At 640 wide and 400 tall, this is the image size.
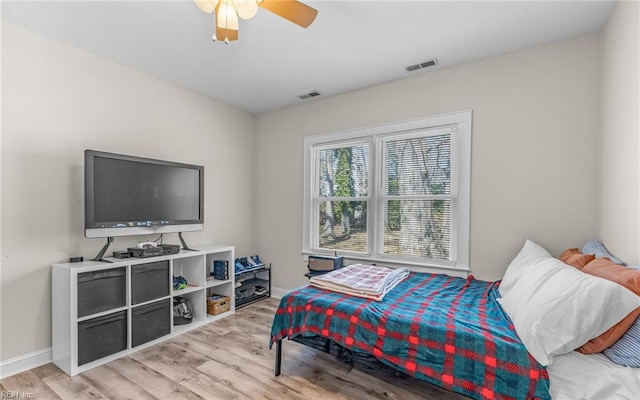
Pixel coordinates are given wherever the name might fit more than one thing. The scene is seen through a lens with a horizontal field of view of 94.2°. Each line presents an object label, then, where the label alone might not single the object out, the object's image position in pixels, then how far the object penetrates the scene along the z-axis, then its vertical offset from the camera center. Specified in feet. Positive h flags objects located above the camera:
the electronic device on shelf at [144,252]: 8.77 -1.67
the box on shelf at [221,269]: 11.35 -2.80
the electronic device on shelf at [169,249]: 9.39 -1.71
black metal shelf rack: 12.12 -3.79
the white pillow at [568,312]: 4.08 -1.64
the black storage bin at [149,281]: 8.44 -2.53
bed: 4.17 -2.37
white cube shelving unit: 7.32 -3.10
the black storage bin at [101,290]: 7.45 -2.50
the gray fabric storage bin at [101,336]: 7.43 -3.69
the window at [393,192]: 9.53 +0.22
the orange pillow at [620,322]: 4.10 -1.62
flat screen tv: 8.11 +0.00
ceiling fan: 5.25 +3.39
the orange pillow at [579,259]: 5.97 -1.24
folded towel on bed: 7.00 -2.16
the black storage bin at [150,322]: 8.43 -3.73
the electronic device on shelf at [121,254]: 8.81 -1.76
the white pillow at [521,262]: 6.71 -1.51
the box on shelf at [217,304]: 10.89 -4.02
